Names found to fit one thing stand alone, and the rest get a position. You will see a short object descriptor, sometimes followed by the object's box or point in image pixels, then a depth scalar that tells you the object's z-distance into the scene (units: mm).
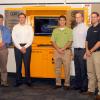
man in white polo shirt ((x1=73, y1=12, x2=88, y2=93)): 4251
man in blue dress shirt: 4484
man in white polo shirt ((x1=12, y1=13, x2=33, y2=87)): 4471
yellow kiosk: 4658
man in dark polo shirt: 3847
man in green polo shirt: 4346
